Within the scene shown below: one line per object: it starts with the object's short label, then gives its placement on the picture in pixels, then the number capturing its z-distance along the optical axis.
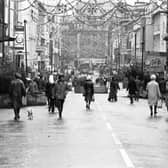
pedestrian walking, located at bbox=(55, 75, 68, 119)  25.16
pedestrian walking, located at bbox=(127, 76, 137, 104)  39.42
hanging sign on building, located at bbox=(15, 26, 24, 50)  47.84
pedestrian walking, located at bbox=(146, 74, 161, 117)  26.66
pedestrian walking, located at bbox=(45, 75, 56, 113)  29.11
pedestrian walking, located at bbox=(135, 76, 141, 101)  43.03
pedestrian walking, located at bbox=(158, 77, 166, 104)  38.59
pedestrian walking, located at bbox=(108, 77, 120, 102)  41.88
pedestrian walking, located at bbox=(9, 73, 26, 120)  23.78
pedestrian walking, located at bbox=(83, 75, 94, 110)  31.98
